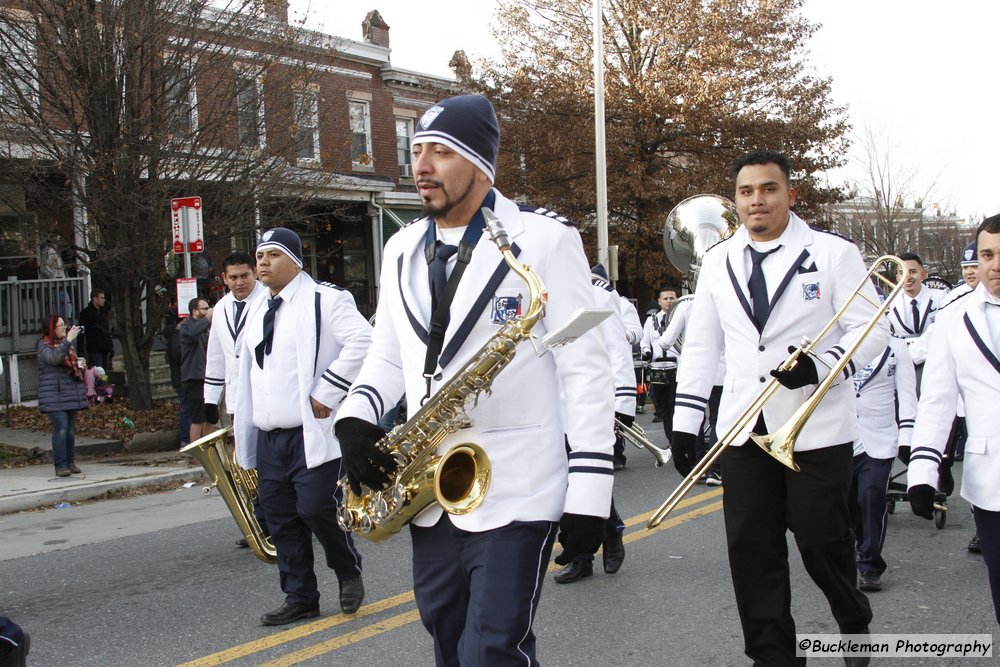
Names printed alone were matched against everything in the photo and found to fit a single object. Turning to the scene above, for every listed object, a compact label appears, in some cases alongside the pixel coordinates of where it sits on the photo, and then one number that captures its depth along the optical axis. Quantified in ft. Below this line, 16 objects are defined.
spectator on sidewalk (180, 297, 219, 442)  40.04
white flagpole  69.10
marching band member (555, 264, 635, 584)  20.42
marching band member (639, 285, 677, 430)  38.60
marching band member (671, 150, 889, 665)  13.21
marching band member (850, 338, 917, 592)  19.70
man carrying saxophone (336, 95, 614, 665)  9.46
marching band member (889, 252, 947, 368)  30.27
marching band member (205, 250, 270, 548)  21.29
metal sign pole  41.22
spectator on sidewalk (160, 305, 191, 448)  42.51
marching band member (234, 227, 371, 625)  17.85
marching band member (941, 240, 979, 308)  24.86
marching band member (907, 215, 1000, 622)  12.05
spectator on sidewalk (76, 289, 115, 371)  53.93
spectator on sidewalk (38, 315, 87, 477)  36.09
